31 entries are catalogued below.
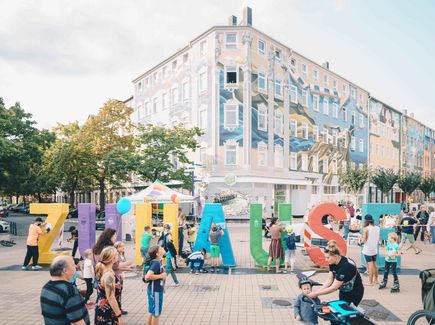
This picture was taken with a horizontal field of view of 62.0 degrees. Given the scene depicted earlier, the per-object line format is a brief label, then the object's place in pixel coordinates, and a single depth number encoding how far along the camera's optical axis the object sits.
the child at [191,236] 15.58
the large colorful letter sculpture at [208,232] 13.65
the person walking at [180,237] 14.85
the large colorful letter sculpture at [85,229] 14.19
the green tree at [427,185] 57.28
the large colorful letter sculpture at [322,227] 13.12
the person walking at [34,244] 13.23
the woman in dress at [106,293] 5.38
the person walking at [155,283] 6.72
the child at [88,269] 8.25
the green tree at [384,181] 46.12
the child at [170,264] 10.70
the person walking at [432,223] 20.53
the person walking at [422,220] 22.21
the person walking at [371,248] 10.88
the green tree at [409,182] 50.91
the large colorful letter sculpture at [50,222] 14.33
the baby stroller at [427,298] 5.46
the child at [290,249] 12.79
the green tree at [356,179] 43.44
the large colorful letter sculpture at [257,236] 13.57
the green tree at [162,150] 30.17
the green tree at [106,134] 36.75
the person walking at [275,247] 12.92
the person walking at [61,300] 4.16
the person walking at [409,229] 16.82
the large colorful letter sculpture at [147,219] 14.15
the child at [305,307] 5.41
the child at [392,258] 10.27
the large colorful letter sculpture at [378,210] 12.92
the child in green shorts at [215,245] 13.14
